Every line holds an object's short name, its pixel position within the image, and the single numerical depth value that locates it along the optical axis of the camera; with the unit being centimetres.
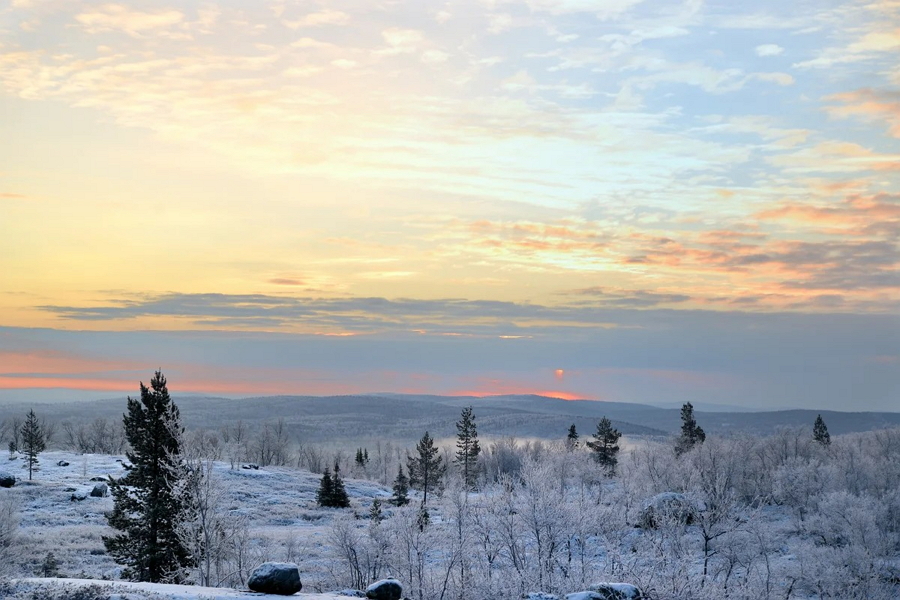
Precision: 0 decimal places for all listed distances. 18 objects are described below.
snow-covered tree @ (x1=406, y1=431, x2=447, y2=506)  10535
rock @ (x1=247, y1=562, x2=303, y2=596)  2633
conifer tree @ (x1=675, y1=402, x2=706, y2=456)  11906
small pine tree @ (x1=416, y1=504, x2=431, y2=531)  6253
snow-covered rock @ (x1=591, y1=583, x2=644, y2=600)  2995
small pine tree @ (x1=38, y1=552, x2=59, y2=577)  4556
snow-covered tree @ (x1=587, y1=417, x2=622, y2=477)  12144
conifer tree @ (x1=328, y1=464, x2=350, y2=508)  9866
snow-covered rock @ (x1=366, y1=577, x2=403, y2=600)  2862
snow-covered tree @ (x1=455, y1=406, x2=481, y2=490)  12099
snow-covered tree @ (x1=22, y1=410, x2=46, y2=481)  9781
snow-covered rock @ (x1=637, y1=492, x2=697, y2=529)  6907
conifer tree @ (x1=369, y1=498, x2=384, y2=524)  6182
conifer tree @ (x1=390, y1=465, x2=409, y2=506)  9881
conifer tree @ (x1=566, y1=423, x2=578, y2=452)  13135
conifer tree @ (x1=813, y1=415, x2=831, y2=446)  12550
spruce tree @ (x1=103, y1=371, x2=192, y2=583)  3847
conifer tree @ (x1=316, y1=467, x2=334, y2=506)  9806
